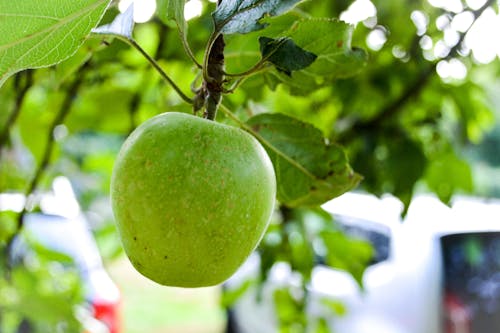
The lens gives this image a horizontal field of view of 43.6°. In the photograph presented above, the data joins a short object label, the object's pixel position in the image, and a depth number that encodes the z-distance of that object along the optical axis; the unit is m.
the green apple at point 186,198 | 0.44
